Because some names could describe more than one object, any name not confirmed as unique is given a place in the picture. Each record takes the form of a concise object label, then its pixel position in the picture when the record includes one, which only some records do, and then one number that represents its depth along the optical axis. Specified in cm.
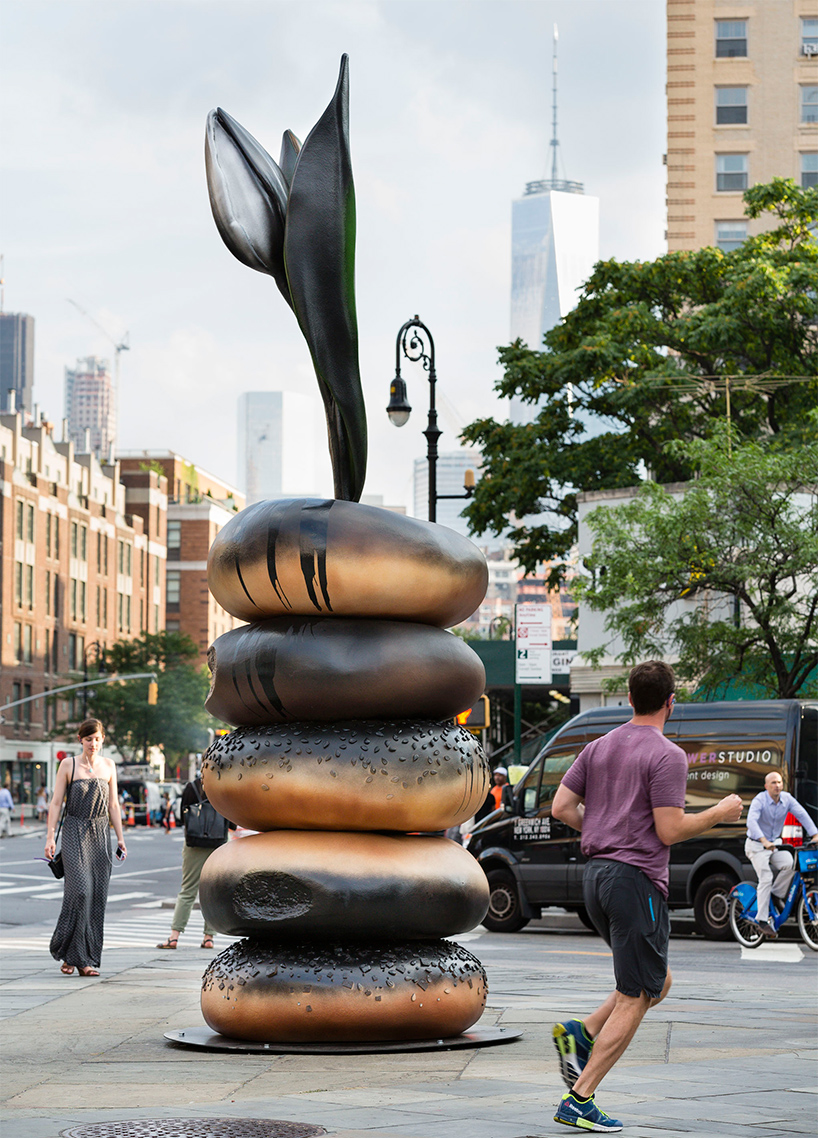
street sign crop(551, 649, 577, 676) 4194
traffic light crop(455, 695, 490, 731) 2409
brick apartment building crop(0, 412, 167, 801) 9356
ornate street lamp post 2552
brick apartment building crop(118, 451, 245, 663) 13400
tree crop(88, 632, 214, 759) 8869
